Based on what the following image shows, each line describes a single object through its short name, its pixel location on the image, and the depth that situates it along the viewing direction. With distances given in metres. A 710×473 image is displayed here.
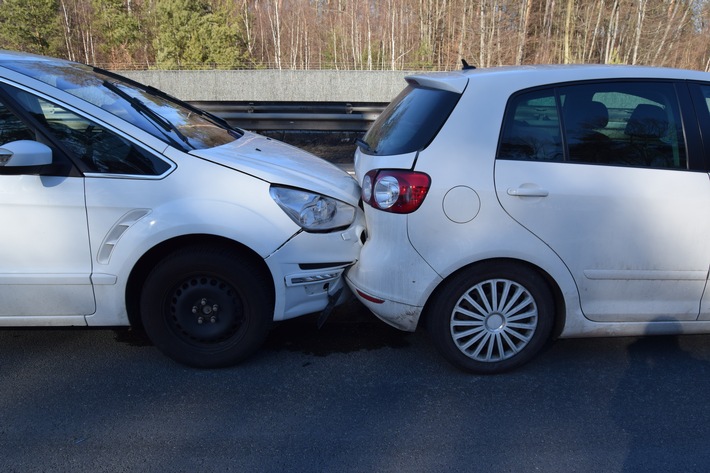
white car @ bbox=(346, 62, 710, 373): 3.07
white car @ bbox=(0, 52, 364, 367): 3.10
